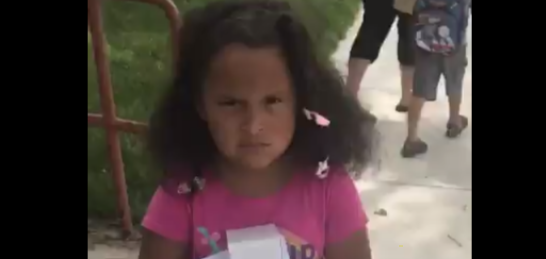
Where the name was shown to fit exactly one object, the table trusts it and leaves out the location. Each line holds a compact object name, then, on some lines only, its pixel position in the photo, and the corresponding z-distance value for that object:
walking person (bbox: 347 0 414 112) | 3.07
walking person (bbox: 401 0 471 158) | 2.85
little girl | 1.37
